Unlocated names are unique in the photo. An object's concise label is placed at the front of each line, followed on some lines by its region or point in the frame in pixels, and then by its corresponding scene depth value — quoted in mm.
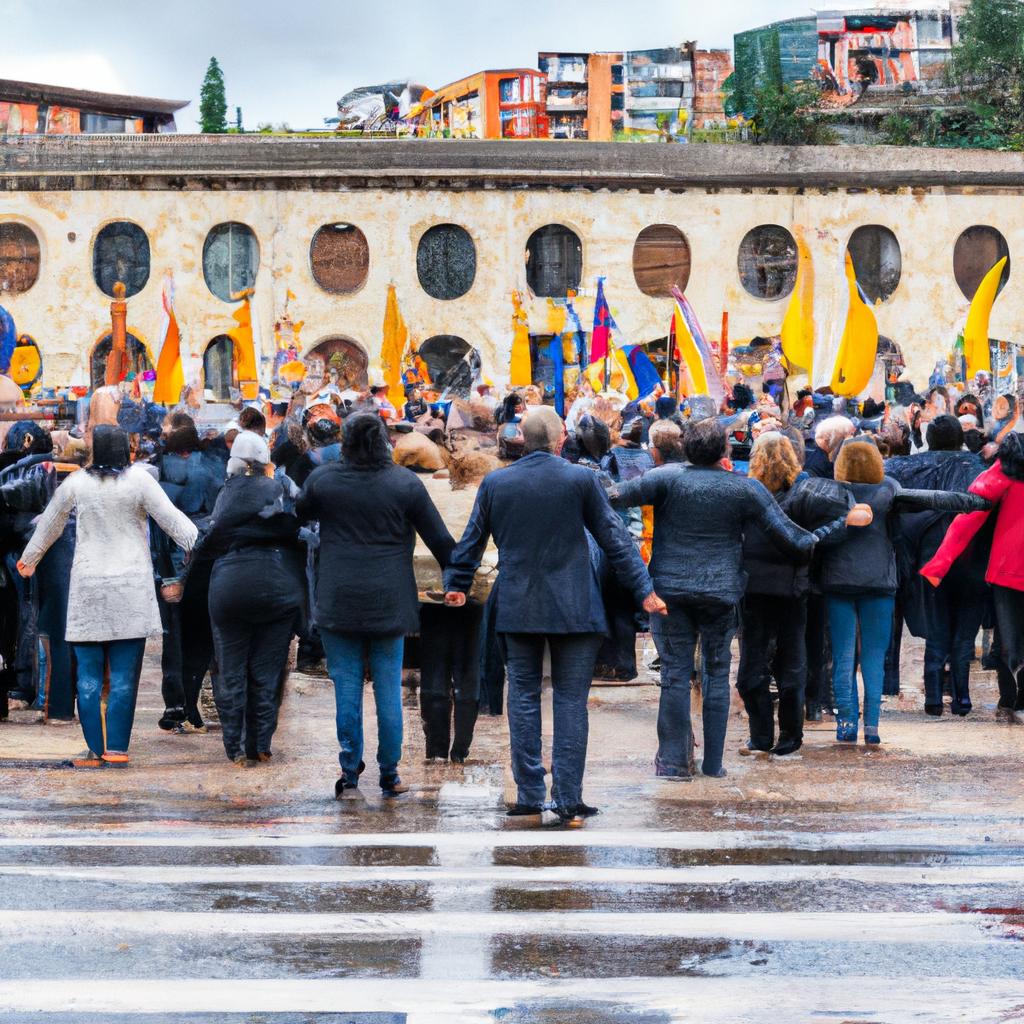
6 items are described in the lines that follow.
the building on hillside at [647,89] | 68812
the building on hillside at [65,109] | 60750
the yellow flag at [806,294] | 36938
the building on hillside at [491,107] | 69000
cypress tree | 68562
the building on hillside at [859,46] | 62750
